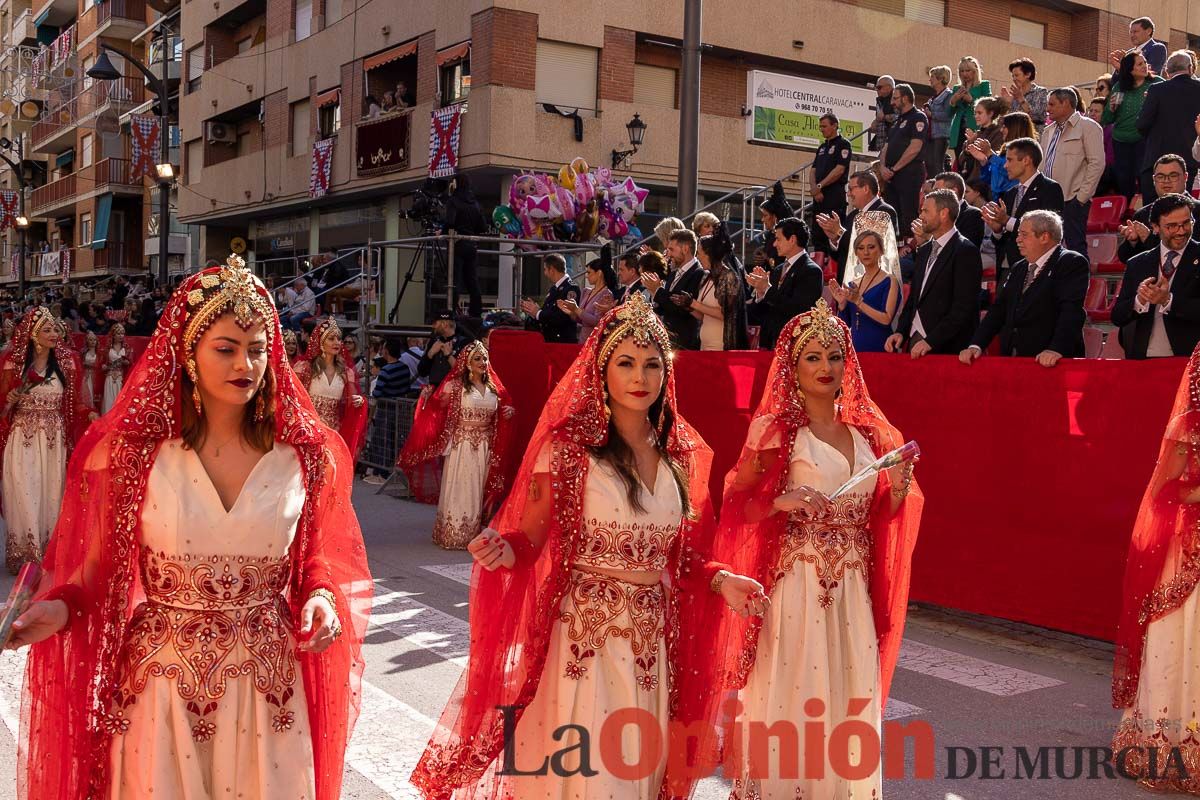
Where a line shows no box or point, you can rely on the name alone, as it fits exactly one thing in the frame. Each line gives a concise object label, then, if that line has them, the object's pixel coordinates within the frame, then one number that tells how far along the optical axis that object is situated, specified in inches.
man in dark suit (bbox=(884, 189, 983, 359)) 319.6
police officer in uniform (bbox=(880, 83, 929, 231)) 487.5
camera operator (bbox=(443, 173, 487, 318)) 621.0
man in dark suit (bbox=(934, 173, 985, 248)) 385.5
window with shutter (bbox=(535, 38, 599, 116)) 878.6
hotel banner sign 720.3
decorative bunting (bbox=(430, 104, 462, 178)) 876.6
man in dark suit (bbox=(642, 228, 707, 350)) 399.5
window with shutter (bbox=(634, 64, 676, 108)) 925.8
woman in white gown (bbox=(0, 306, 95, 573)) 386.3
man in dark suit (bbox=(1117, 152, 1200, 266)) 347.6
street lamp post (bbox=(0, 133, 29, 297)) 1584.8
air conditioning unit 1323.8
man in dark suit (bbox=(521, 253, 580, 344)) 488.7
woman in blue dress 334.6
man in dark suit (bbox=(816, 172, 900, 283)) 398.0
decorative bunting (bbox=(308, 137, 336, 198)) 1060.5
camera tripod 629.9
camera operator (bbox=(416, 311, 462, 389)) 543.2
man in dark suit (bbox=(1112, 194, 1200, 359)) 275.4
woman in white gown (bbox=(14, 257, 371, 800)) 128.5
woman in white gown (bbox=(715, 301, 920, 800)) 180.4
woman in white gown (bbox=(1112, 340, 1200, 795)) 194.1
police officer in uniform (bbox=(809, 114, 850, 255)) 498.0
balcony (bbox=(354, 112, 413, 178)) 957.8
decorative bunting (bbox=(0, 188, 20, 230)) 1704.0
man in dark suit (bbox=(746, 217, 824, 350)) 366.0
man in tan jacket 406.6
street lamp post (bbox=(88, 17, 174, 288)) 868.0
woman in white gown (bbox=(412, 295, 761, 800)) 159.6
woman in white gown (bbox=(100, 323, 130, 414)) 687.1
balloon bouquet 650.2
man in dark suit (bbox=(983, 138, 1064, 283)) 366.3
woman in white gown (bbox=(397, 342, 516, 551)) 446.6
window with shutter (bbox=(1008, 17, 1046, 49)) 1096.8
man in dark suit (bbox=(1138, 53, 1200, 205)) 416.8
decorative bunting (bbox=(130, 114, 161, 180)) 1115.3
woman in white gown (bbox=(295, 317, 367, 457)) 463.8
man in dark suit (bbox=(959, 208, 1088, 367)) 292.5
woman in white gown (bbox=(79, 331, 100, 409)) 676.4
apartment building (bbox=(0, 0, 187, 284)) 1674.5
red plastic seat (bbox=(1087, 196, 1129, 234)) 450.9
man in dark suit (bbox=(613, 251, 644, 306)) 424.5
